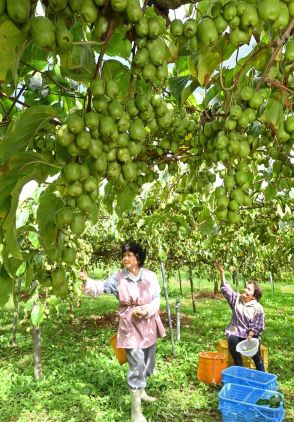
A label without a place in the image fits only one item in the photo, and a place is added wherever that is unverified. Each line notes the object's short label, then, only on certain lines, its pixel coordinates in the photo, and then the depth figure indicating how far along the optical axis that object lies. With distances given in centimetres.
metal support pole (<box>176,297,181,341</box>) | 769
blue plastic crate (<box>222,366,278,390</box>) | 444
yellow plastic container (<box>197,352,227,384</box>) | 554
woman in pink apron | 413
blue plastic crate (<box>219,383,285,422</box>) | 378
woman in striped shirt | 557
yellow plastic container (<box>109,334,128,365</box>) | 451
